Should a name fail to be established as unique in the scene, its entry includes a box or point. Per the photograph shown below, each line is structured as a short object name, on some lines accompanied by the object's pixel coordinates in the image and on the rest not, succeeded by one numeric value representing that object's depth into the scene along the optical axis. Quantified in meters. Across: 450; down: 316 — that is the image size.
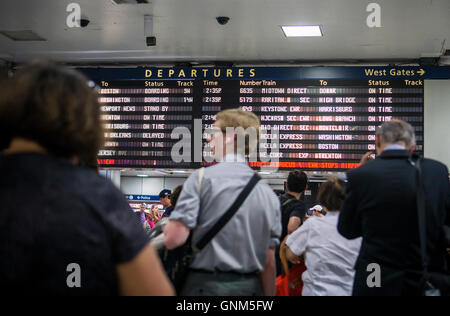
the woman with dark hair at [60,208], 1.14
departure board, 5.74
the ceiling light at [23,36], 5.61
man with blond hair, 2.24
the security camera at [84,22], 5.16
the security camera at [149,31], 5.01
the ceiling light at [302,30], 5.13
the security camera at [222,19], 4.94
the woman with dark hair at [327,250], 3.10
